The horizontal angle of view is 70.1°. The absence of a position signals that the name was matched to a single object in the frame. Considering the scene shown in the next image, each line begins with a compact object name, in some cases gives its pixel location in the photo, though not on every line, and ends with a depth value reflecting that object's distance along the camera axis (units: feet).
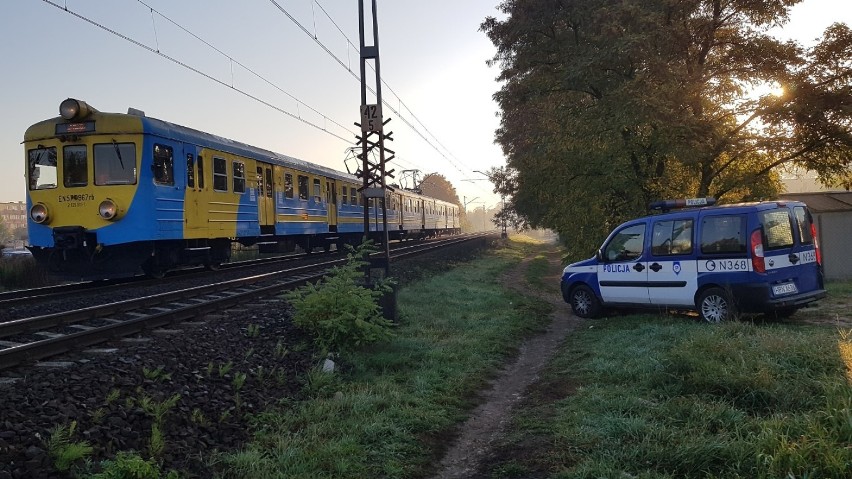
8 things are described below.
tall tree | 36.35
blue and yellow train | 38.37
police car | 26.45
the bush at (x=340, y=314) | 23.49
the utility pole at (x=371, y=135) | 36.91
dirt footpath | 14.80
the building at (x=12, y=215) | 458.09
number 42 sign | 37.06
